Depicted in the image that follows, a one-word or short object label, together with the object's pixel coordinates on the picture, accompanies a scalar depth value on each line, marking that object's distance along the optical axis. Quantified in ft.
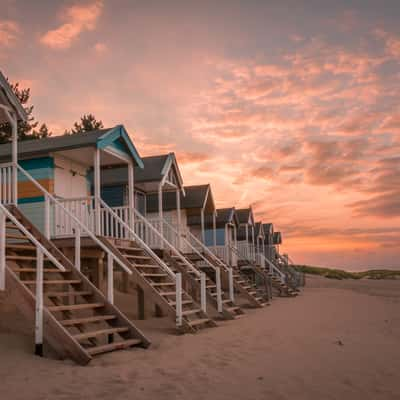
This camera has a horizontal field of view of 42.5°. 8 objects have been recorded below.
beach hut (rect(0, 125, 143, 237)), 45.98
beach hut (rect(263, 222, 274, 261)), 142.10
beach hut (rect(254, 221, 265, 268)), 135.39
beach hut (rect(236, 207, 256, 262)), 85.79
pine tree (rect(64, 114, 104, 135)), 128.88
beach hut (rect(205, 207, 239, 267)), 100.27
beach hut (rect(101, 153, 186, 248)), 64.28
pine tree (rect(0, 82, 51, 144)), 96.37
